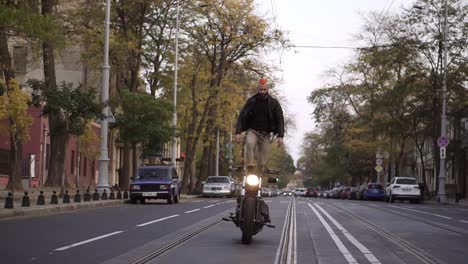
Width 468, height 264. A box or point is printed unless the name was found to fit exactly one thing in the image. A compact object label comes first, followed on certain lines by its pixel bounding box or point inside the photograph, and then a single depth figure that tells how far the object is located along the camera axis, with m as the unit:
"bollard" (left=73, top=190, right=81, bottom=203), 26.17
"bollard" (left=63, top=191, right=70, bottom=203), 24.80
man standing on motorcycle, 12.14
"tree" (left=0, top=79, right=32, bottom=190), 26.08
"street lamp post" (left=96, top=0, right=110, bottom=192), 31.08
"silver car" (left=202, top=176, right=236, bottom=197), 50.53
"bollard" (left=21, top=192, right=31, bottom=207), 21.41
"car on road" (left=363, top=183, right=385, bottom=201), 55.61
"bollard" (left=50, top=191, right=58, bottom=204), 23.70
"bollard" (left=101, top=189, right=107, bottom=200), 30.06
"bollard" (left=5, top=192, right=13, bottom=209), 20.05
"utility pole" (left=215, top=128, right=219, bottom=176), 64.43
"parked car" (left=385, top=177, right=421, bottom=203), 45.62
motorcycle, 11.75
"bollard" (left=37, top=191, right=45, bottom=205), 22.72
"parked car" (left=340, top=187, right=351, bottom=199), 68.29
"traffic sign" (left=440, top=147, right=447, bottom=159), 44.97
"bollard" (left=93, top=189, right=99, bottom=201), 28.87
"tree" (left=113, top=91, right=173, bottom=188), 39.00
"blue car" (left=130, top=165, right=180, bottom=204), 31.59
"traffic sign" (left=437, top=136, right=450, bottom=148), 44.12
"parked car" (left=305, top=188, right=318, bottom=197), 91.94
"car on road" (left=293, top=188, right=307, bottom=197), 101.95
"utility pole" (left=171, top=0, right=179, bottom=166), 44.86
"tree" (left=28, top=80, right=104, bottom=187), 26.55
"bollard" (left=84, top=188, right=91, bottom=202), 27.79
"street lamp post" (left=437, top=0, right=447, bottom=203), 45.72
